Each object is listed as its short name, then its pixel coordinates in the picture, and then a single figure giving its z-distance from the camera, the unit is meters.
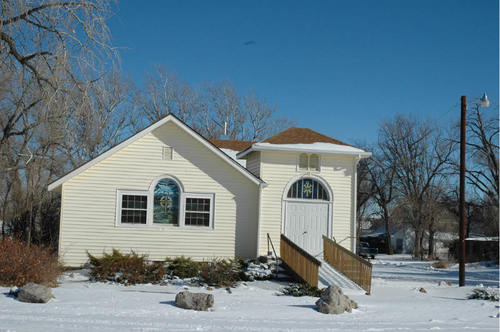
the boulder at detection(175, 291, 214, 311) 10.70
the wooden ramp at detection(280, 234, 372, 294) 14.61
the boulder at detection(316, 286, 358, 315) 11.19
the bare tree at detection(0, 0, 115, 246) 10.17
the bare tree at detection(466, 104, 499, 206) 36.69
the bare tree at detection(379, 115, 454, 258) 43.94
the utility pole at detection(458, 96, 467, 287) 17.56
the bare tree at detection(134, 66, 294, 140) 41.50
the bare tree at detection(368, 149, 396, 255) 47.81
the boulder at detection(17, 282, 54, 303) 10.55
